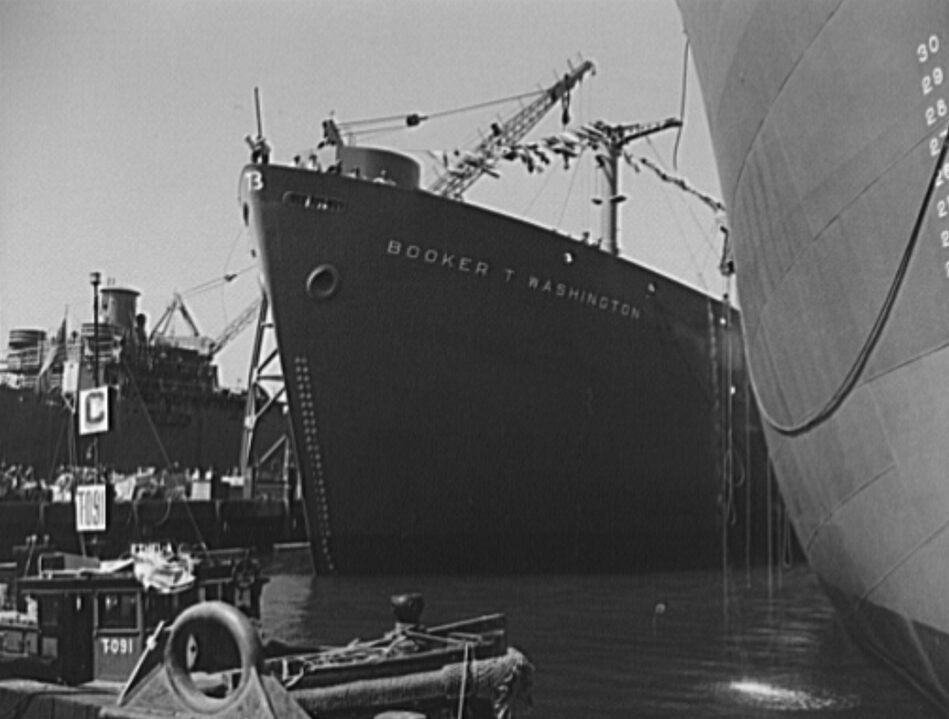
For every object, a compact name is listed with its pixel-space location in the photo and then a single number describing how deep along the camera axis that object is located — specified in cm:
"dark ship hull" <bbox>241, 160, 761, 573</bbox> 2359
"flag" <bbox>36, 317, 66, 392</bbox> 5081
